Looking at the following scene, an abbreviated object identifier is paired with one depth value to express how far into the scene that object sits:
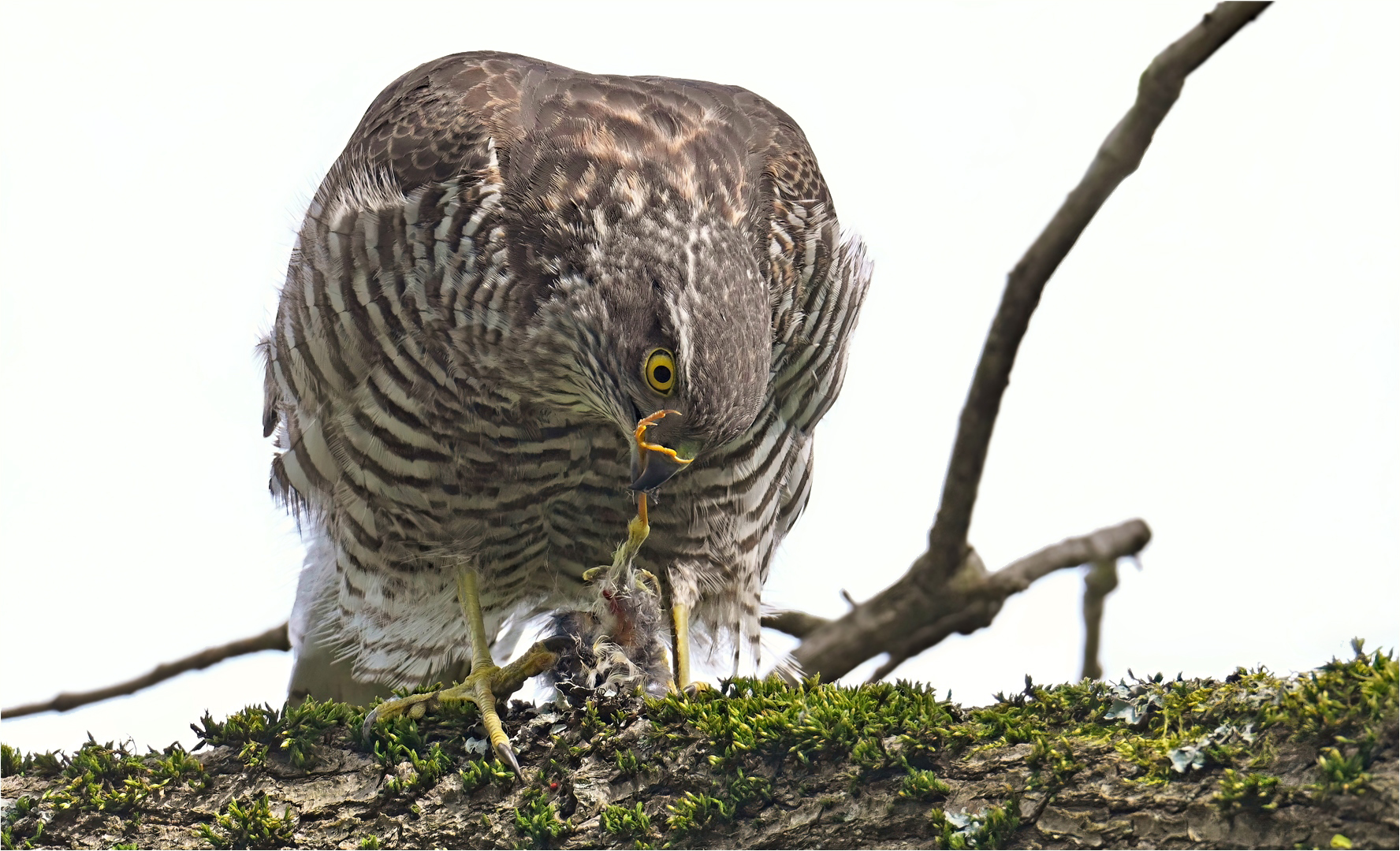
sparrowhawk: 7.63
